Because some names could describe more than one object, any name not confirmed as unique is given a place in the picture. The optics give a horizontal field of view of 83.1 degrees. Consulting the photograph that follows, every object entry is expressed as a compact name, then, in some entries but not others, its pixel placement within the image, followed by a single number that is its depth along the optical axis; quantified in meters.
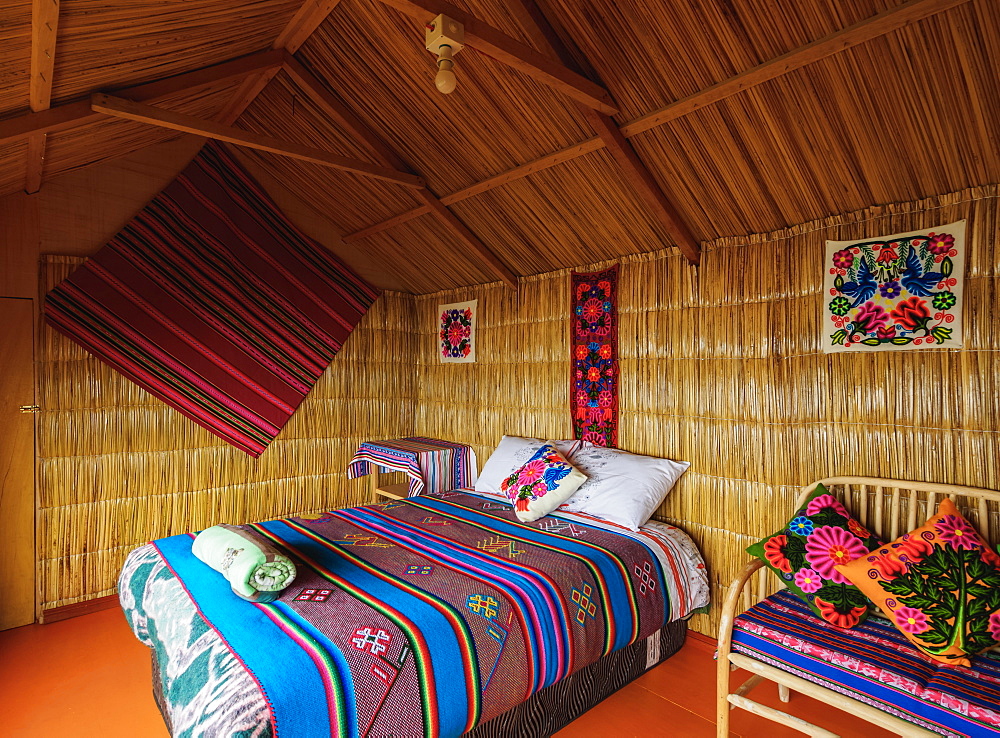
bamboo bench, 1.81
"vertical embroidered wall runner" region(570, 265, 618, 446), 3.57
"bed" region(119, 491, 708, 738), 1.60
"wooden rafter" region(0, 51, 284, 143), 2.36
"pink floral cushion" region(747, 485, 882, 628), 2.08
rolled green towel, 1.99
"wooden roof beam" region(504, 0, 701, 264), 2.36
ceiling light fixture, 1.80
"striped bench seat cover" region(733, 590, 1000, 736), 1.62
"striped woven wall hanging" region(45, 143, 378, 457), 3.64
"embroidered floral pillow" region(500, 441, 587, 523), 3.11
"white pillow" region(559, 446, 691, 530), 3.00
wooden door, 3.30
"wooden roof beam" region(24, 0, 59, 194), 1.75
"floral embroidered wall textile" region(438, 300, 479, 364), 4.59
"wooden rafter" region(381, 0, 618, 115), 1.87
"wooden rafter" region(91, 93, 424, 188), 2.53
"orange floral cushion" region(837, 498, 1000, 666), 1.82
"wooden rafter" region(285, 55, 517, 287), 3.17
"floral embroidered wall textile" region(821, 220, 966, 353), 2.28
